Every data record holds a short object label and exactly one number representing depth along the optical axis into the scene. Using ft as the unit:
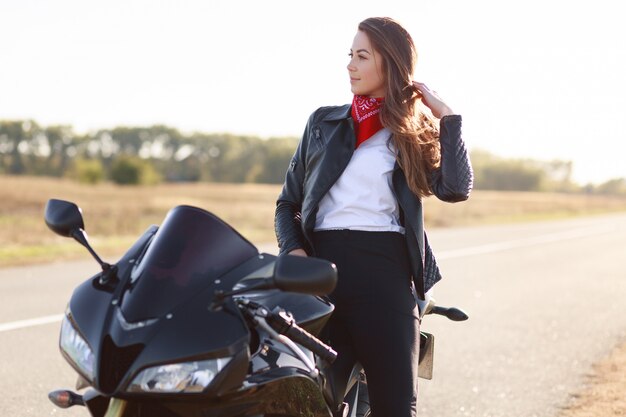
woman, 9.89
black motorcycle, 6.98
